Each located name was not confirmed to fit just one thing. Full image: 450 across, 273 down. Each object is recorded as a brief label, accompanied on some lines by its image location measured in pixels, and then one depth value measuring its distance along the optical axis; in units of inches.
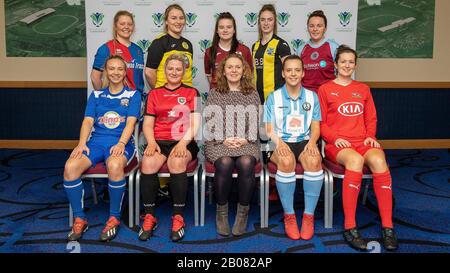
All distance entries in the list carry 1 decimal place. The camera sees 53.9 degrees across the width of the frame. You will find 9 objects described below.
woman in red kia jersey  102.7
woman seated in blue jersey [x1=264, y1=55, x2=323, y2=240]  106.3
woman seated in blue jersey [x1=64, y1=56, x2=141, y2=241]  105.5
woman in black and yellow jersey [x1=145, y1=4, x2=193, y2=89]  129.2
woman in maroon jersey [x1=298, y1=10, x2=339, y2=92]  129.5
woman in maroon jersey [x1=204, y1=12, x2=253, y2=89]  128.0
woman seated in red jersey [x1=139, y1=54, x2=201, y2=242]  108.0
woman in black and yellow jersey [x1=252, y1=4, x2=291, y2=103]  130.3
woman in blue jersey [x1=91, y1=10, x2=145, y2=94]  129.6
